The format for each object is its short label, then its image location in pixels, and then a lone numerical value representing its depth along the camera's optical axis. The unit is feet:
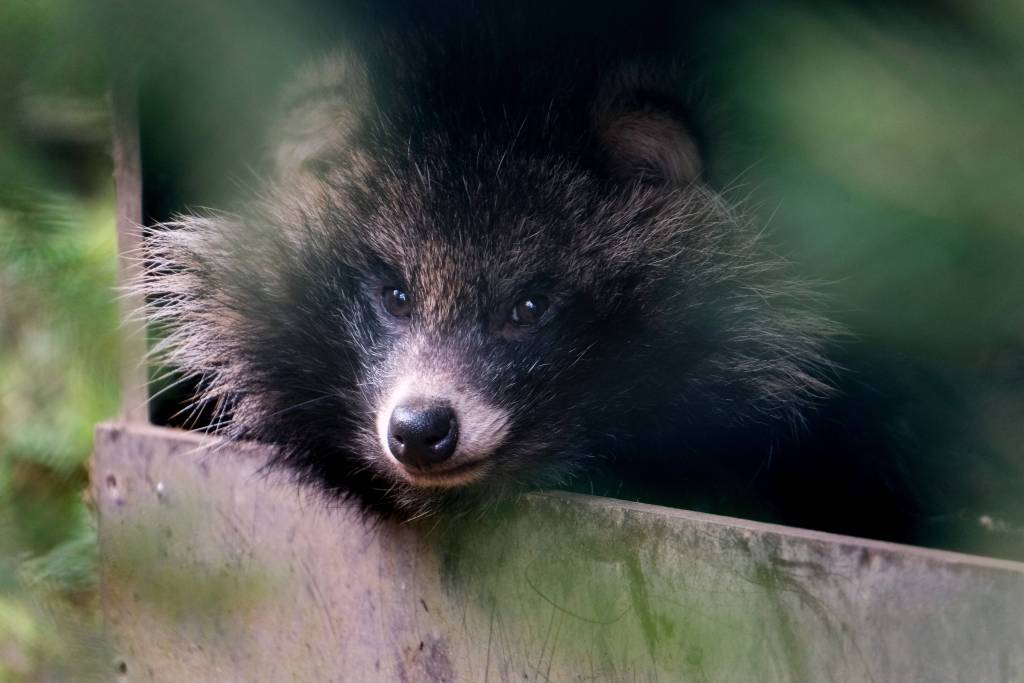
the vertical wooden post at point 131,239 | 22.04
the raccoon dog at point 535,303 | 17.51
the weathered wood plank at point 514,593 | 10.74
